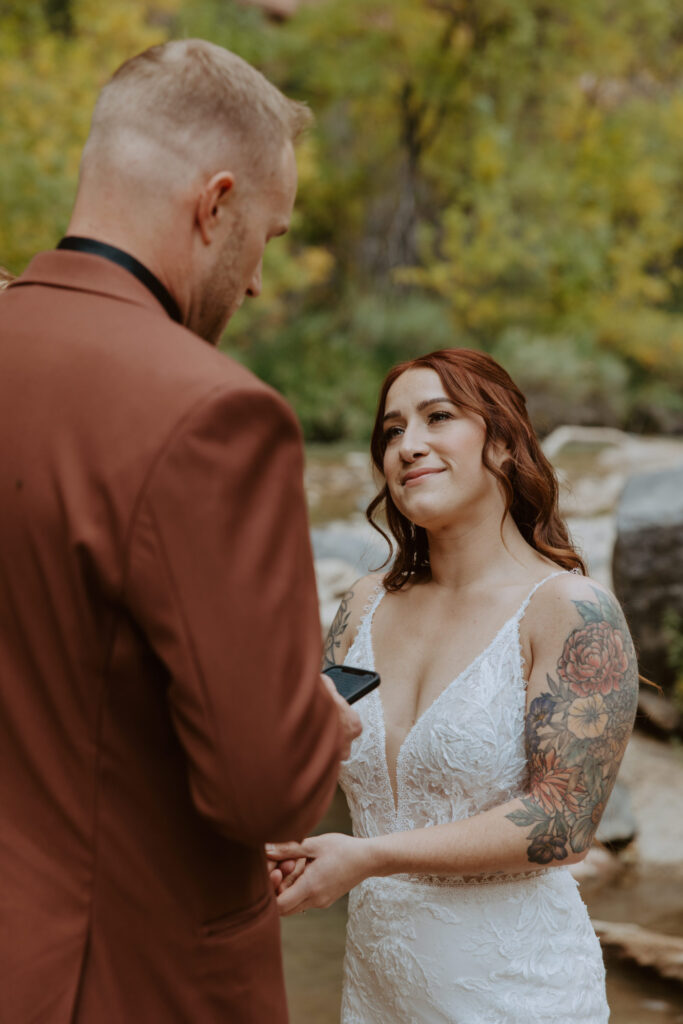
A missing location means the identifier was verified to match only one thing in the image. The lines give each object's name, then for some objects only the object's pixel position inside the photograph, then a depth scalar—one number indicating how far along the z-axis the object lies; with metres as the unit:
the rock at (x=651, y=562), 6.38
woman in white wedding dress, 1.99
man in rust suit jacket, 1.13
